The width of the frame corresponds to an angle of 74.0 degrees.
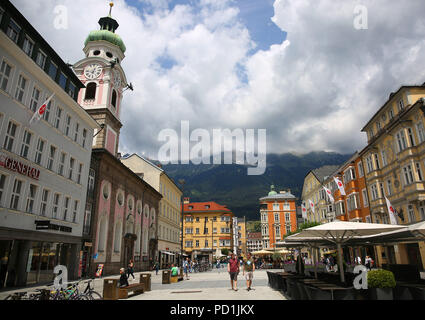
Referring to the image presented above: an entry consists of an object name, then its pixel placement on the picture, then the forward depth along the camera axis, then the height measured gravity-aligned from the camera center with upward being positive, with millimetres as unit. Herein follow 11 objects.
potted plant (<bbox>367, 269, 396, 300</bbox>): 9000 -1127
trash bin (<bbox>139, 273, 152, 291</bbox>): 16000 -1683
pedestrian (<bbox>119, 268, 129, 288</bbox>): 13637 -1398
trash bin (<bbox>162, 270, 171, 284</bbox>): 20881 -1947
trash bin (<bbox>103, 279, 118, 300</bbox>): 11683 -1615
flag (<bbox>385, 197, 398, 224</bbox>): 21811 +2604
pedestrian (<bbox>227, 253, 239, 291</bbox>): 14586 -890
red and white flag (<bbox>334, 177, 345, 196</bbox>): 31931 +6767
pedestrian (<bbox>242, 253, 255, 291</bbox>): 14807 -1046
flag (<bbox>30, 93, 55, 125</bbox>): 16247 +7618
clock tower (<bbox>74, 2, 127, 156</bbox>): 36638 +21869
